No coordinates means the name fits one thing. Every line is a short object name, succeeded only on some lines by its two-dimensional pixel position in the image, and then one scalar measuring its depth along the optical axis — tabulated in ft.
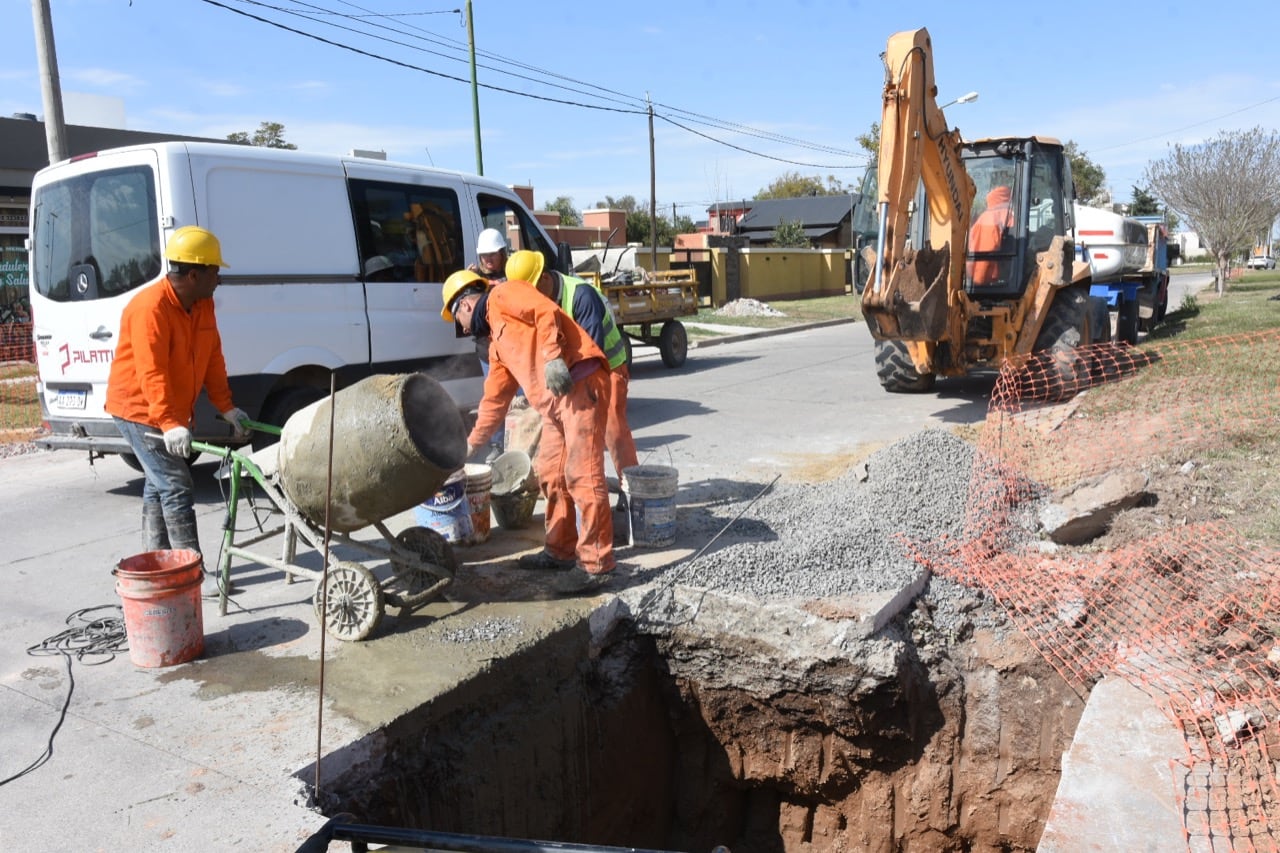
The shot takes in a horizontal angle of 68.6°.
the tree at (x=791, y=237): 137.80
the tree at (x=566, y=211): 159.74
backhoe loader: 26.48
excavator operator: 32.09
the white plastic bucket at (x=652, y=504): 17.60
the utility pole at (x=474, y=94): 62.80
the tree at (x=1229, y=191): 93.56
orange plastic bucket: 13.08
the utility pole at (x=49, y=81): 31.42
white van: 21.04
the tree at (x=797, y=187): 217.77
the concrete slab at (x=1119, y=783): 9.64
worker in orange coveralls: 15.99
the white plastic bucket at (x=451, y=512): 17.52
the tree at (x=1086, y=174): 193.49
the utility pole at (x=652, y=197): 90.90
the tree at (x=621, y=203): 197.91
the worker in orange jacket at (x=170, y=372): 14.53
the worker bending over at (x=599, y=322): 18.16
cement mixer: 13.80
